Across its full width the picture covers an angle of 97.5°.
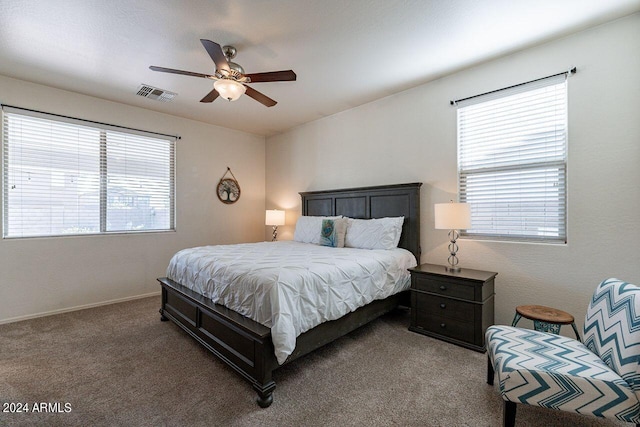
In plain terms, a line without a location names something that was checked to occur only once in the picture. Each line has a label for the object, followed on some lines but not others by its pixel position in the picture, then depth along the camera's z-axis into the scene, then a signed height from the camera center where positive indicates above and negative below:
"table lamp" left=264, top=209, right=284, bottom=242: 4.91 -0.08
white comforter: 1.94 -0.57
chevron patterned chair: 1.31 -0.80
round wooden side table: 2.02 -0.78
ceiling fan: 2.30 +1.17
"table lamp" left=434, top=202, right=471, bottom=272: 2.68 -0.04
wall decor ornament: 5.04 +0.42
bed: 1.88 -0.92
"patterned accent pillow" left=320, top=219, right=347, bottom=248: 3.68 -0.27
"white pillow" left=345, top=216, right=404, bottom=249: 3.37 -0.26
